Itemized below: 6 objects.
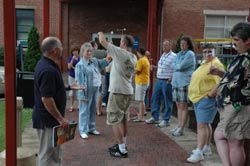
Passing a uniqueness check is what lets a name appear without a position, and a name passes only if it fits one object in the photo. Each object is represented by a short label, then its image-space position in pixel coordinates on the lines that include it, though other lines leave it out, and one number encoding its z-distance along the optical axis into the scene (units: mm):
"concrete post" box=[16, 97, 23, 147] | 4699
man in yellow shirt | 7922
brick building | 18609
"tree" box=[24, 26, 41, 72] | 17672
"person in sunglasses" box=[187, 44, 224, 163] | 5039
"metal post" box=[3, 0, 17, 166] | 3299
